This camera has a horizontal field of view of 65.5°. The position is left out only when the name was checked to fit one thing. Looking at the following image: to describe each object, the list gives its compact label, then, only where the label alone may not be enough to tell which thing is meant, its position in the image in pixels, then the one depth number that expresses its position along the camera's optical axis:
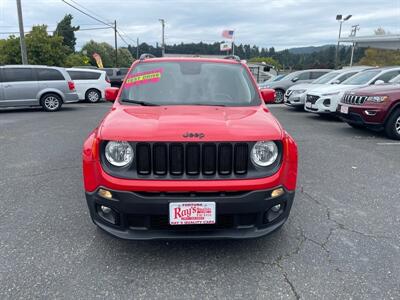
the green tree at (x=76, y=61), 37.13
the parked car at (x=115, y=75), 19.27
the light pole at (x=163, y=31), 49.34
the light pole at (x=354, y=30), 56.11
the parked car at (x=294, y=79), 15.01
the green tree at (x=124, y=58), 68.50
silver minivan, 11.22
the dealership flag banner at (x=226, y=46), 34.34
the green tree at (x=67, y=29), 55.08
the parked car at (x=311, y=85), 11.10
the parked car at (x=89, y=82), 14.87
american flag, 32.68
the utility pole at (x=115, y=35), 43.21
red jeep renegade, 2.31
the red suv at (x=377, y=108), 6.82
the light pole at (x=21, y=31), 18.23
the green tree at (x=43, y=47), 27.70
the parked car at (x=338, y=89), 8.88
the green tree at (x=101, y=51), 66.79
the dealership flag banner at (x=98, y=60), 33.66
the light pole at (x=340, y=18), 37.88
